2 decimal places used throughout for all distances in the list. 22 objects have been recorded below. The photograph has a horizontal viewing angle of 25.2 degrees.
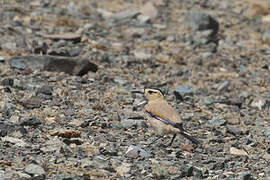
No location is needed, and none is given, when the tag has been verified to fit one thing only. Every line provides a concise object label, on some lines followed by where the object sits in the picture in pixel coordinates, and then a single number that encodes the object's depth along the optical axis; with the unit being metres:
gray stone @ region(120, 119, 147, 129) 10.13
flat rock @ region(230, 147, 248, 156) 9.39
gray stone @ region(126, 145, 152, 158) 8.59
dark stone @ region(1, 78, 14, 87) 11.37
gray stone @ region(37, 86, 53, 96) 11.26
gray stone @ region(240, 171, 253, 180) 8.00
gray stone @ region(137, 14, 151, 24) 18.81
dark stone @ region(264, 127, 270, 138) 10.78
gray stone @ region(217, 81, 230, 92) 13.93
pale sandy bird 8.74
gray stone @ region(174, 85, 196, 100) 12.88
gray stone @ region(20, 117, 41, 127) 9.33
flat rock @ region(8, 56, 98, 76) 12.76
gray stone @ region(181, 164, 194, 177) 8.05
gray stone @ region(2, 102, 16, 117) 9.80
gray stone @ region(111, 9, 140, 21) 18.74
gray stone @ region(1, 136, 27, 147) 8.46
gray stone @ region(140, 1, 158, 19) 19.56
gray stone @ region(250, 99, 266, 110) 12.98
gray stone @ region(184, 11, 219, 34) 18.47
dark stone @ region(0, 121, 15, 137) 8.81
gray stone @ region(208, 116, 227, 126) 11.27
